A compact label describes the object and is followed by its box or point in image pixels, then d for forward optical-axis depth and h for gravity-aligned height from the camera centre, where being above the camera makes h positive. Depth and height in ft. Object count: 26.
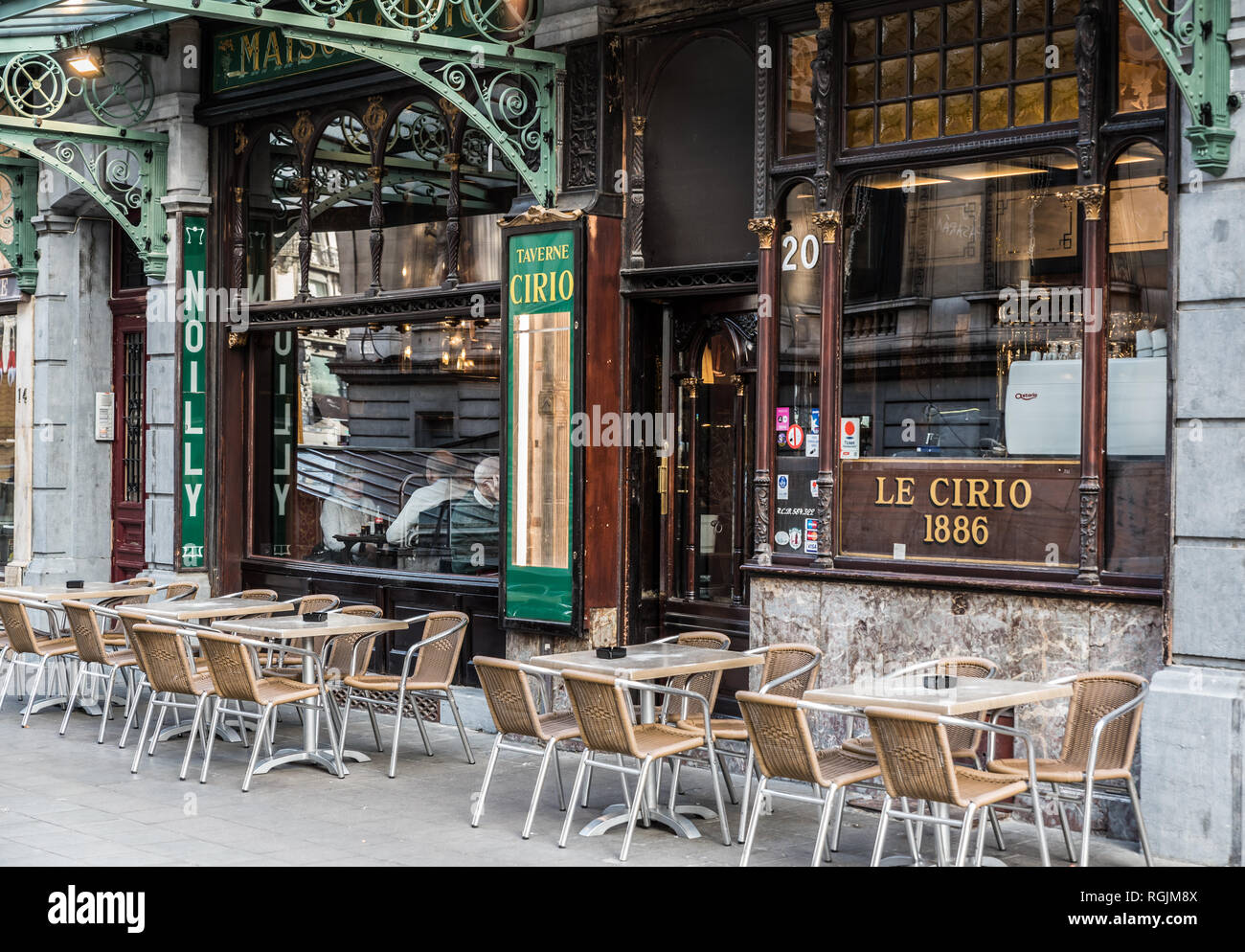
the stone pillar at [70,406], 51.62 +1.94
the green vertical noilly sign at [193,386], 46.09 +2.34
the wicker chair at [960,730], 25.48 -4.37
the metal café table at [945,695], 23.41 -3.54
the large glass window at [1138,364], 27.50 +1.91
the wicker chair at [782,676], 27.94 -3.84
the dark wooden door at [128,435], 51.31 +0.98
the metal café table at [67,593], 40.55 -3.43
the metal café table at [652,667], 27.22 -3.60
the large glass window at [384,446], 40.29 +0.54
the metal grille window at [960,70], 29.01 +7.76
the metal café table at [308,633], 32.89 -3.62
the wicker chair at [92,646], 36.88 -4.34
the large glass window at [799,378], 32.40 +1.89
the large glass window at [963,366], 28.84 +2.02
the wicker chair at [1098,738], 23.86 -4.26
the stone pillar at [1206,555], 24.95 -1.38
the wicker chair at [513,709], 27.48 -4.33
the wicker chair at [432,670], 33.35 -4.47
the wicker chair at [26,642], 39.29 -4.56
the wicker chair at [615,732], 25.62 -4.45
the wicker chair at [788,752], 23.25 -4.31
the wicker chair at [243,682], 31.14 -4.40
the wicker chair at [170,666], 32.63 -4.26
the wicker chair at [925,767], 21.65 -4.22
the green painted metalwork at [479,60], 32.14 +9.04
